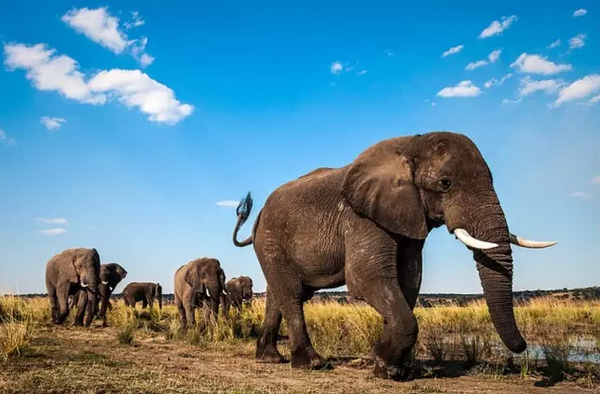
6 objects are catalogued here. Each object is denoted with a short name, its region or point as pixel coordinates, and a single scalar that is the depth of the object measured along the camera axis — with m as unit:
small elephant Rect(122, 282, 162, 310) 33.38
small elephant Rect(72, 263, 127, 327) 22.90
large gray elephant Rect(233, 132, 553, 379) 6.96
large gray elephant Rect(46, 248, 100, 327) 18.58
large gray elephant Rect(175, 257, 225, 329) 16.06
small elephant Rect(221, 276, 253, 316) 21.34
